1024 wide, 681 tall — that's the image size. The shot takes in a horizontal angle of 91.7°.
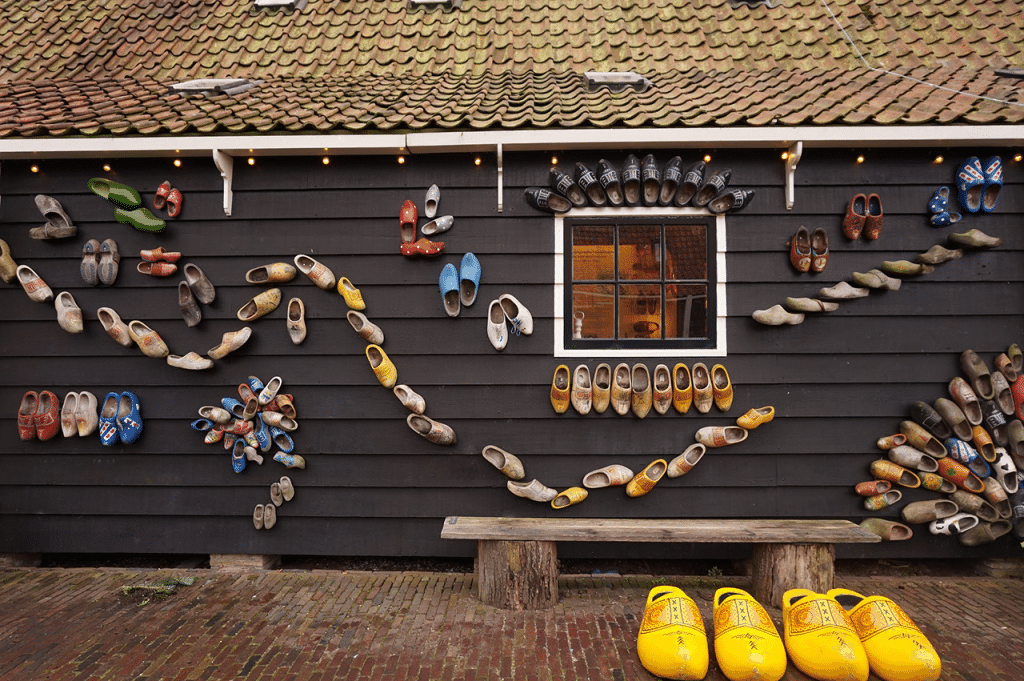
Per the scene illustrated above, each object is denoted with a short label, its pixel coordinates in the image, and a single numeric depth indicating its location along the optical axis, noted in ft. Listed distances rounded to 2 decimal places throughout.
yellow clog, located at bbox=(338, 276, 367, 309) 11.34
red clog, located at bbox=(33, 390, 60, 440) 11.50
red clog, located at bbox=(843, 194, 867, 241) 11.02
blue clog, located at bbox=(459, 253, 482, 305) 11.23
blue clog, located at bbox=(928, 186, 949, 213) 11.14
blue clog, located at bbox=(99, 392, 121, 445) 11.52
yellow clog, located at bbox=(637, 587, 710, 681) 7.72
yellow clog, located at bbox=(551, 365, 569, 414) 11.25
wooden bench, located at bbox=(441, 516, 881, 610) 9.82
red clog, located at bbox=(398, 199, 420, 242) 11.42
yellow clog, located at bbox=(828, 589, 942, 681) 7.64
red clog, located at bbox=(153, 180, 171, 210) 11.51
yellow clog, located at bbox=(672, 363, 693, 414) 11.15
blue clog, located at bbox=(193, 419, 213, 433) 11.53
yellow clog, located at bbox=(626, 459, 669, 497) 11.20
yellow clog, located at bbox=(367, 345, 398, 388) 11.25
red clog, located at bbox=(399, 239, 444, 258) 11.29
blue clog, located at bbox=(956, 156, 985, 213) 10.96
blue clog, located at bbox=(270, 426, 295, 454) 11.50
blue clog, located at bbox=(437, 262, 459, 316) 11.21
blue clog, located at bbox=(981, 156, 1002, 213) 10.85
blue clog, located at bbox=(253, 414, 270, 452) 11.48
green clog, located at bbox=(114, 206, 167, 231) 11.39
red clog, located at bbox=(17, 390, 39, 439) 11.50
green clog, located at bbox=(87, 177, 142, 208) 11.27
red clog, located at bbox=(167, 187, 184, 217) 11.52
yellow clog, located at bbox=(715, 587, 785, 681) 7.69
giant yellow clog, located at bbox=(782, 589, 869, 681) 7.70
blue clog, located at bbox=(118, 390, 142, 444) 11.51
